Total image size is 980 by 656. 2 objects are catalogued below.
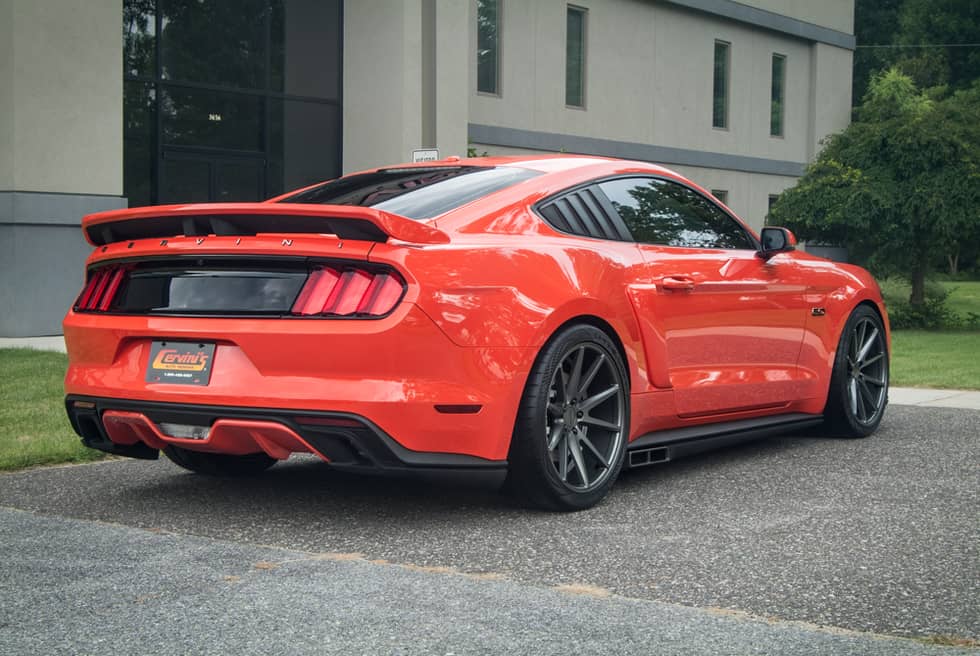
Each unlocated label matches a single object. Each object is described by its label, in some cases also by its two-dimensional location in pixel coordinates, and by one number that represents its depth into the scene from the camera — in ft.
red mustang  14.96
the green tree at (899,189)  61.67
